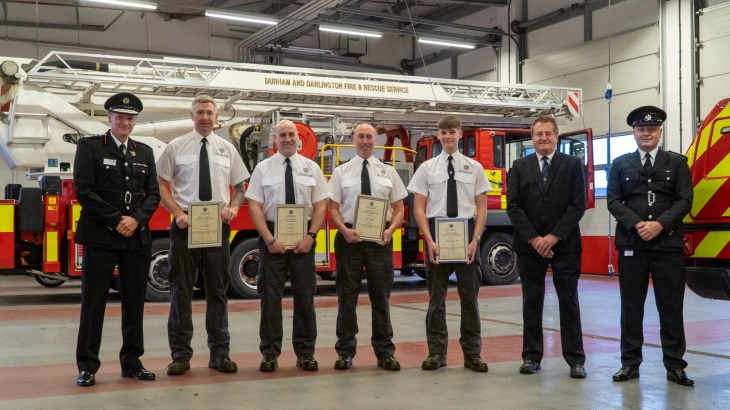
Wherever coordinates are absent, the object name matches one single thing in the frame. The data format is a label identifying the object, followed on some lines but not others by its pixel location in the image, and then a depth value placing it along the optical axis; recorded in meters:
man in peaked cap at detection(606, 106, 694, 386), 5.45
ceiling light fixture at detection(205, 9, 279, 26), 18.66
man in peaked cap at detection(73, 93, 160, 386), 5.34
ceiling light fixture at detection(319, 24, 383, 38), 20.50
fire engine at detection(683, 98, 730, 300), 5.50
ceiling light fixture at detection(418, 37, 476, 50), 21.63
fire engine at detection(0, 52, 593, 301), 10.88
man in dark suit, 5.73
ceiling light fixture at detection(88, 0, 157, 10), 17.21
